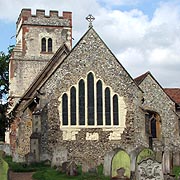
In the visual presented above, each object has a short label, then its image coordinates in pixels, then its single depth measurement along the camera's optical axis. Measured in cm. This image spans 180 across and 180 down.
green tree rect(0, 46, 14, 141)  2269
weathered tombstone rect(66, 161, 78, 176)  1831
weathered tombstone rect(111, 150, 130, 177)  1691
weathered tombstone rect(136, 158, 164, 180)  1472
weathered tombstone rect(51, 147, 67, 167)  2183
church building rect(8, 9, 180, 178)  2491
